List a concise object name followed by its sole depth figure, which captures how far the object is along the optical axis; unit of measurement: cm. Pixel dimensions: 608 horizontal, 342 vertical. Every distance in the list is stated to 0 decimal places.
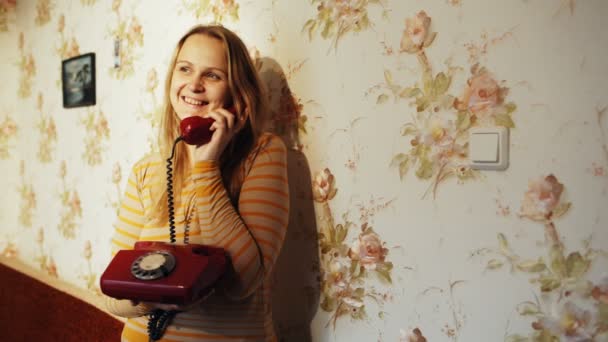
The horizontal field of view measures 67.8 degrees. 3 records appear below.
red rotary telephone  80
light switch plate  80
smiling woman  90
